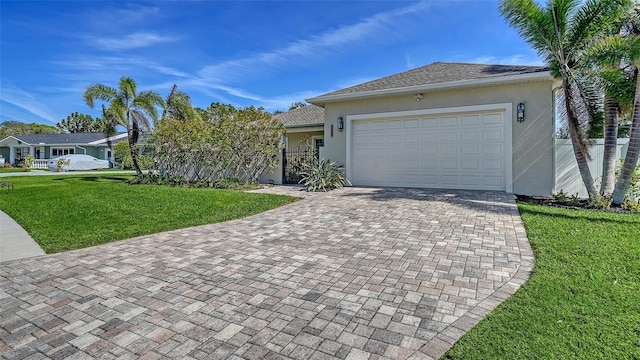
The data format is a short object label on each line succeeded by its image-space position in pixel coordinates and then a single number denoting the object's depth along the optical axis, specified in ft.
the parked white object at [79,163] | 95.20
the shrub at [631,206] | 23.56
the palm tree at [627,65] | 22.58
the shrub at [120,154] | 99.55
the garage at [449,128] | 31.50
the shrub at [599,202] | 24.50
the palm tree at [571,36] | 24.90
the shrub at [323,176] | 37.32
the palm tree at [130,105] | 54.39
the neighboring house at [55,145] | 122.72
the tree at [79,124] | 188.85
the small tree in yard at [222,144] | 43.14
